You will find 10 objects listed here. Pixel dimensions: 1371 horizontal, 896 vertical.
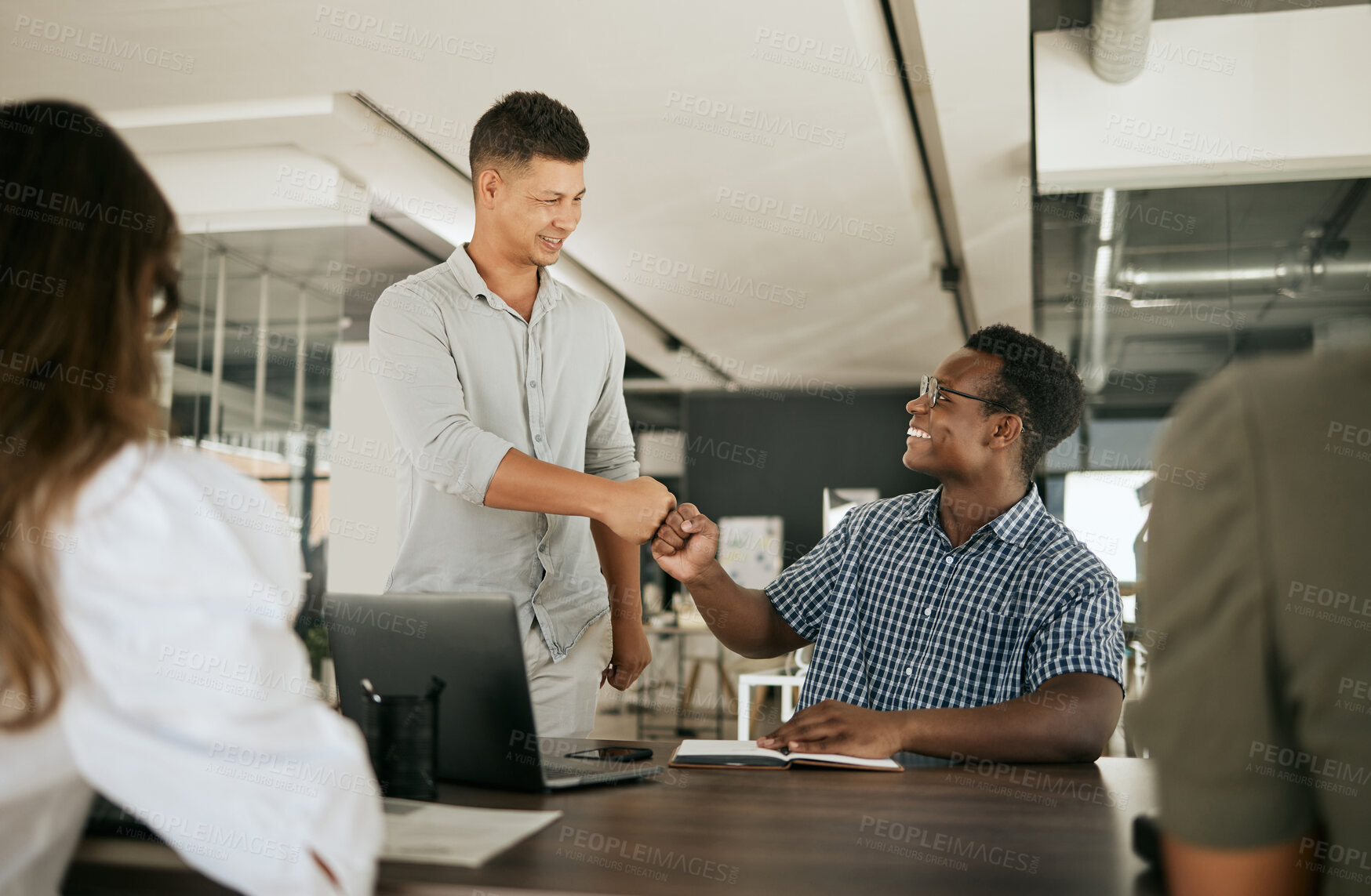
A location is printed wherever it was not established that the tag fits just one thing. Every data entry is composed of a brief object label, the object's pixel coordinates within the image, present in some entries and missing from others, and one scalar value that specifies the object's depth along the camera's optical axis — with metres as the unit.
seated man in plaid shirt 1.59
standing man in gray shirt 1.71
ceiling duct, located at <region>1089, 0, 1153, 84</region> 3.81
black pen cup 1.23
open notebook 1.49
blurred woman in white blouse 0.77
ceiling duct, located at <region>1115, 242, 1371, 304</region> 4.50
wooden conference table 0.91
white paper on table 0.95
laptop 1.25
